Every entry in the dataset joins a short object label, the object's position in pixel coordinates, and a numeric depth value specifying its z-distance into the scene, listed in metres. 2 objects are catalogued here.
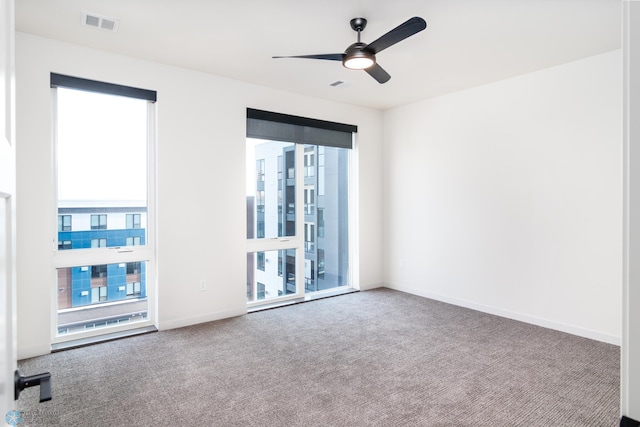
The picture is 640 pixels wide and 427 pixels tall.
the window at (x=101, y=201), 3.38
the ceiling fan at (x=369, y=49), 2.41
